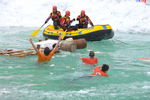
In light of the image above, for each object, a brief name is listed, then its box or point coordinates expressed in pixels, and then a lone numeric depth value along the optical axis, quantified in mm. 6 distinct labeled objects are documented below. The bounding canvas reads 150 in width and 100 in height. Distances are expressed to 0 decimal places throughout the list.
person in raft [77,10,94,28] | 26562
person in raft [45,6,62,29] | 27172
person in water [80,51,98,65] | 17116
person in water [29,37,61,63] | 17000
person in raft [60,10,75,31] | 25839
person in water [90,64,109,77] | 14708
